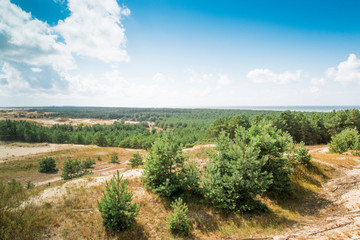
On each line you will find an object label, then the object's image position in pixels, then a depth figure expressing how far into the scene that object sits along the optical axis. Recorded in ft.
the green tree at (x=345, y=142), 84.83
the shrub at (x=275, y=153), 45.64
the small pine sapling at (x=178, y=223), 33.94
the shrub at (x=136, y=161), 111.24
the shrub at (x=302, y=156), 59.00
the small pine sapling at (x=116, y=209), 30.11
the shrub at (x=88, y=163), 137.19
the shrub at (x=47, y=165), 131.44
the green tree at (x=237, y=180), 39.45
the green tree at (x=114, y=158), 166.36
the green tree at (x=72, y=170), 100.86
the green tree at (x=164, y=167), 42.06
